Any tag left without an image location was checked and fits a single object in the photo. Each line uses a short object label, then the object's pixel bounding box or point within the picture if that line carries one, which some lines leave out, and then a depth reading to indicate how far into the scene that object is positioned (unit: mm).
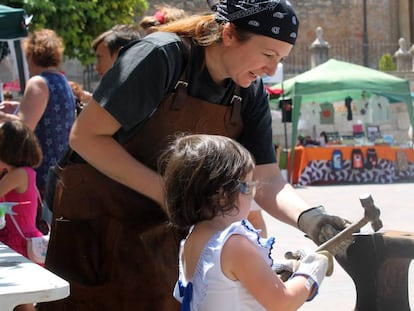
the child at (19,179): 4281
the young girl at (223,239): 2139
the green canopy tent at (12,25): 6902
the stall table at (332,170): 17000
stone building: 31062
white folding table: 2039
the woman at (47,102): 4770
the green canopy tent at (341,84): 16594
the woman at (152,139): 2664
